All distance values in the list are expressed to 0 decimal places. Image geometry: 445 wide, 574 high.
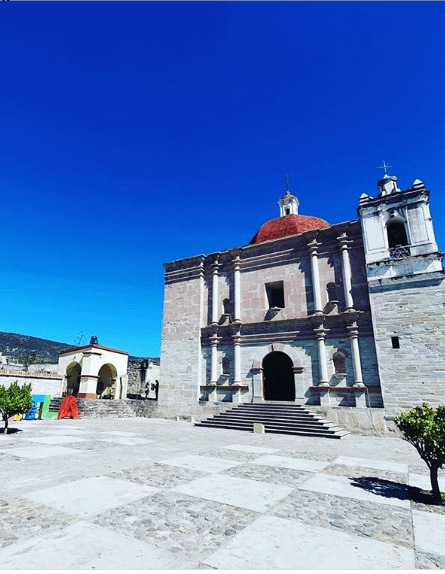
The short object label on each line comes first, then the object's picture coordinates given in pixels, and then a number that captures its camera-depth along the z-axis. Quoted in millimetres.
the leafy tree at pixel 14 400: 11110
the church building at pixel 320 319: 13539
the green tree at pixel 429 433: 4875
